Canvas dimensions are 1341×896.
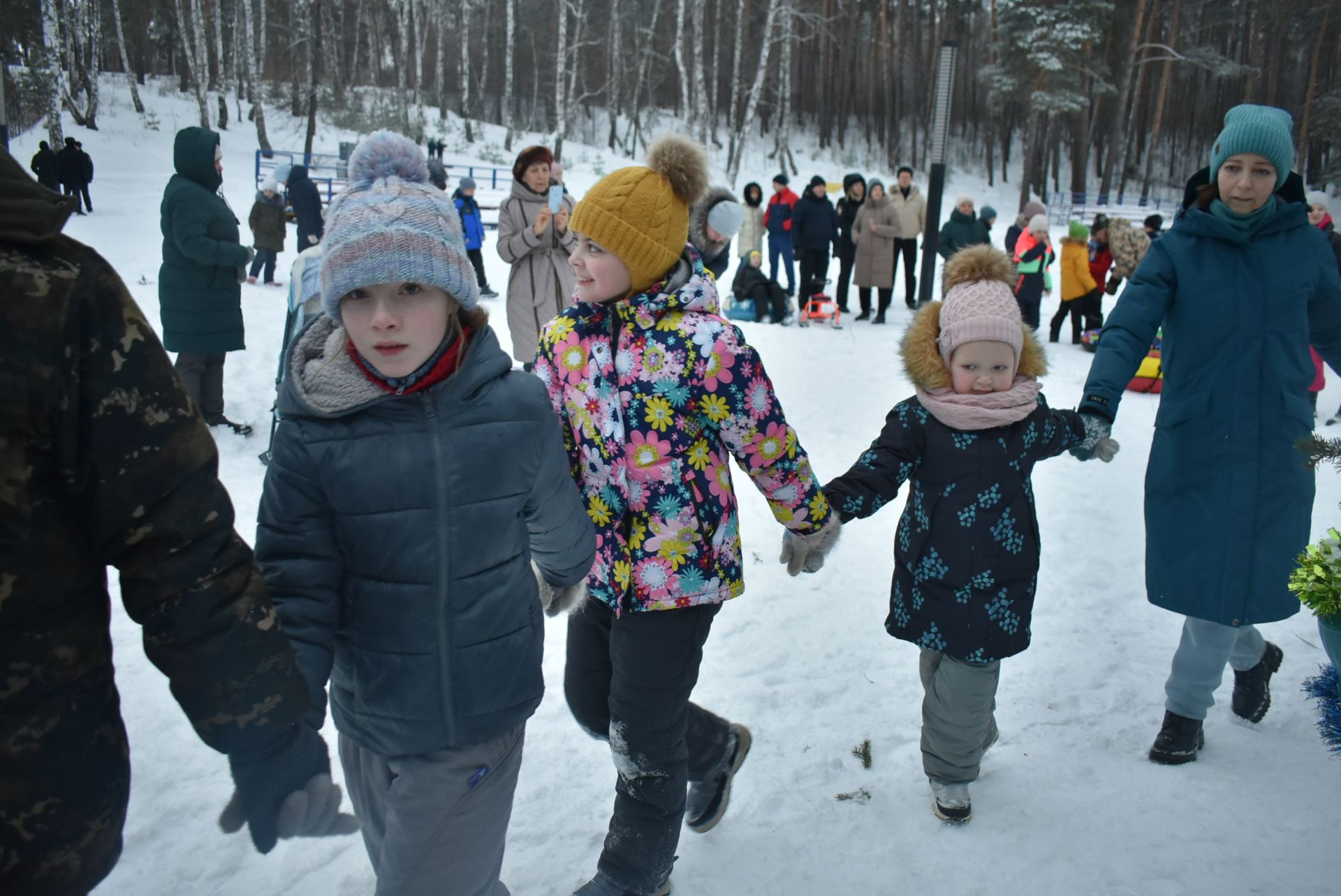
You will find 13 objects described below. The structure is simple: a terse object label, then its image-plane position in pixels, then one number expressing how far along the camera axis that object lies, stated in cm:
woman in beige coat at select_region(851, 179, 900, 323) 1134
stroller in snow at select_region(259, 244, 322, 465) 290
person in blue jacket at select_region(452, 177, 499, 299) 1051
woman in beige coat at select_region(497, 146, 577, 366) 583
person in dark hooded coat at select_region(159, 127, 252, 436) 561
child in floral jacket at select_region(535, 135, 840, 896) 218
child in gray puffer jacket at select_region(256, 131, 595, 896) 161
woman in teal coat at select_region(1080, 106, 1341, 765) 276
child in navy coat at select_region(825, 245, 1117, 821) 252
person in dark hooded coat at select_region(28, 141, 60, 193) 1413
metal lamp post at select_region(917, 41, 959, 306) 938
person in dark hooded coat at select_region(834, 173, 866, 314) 1212
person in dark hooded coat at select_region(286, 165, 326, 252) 1156
